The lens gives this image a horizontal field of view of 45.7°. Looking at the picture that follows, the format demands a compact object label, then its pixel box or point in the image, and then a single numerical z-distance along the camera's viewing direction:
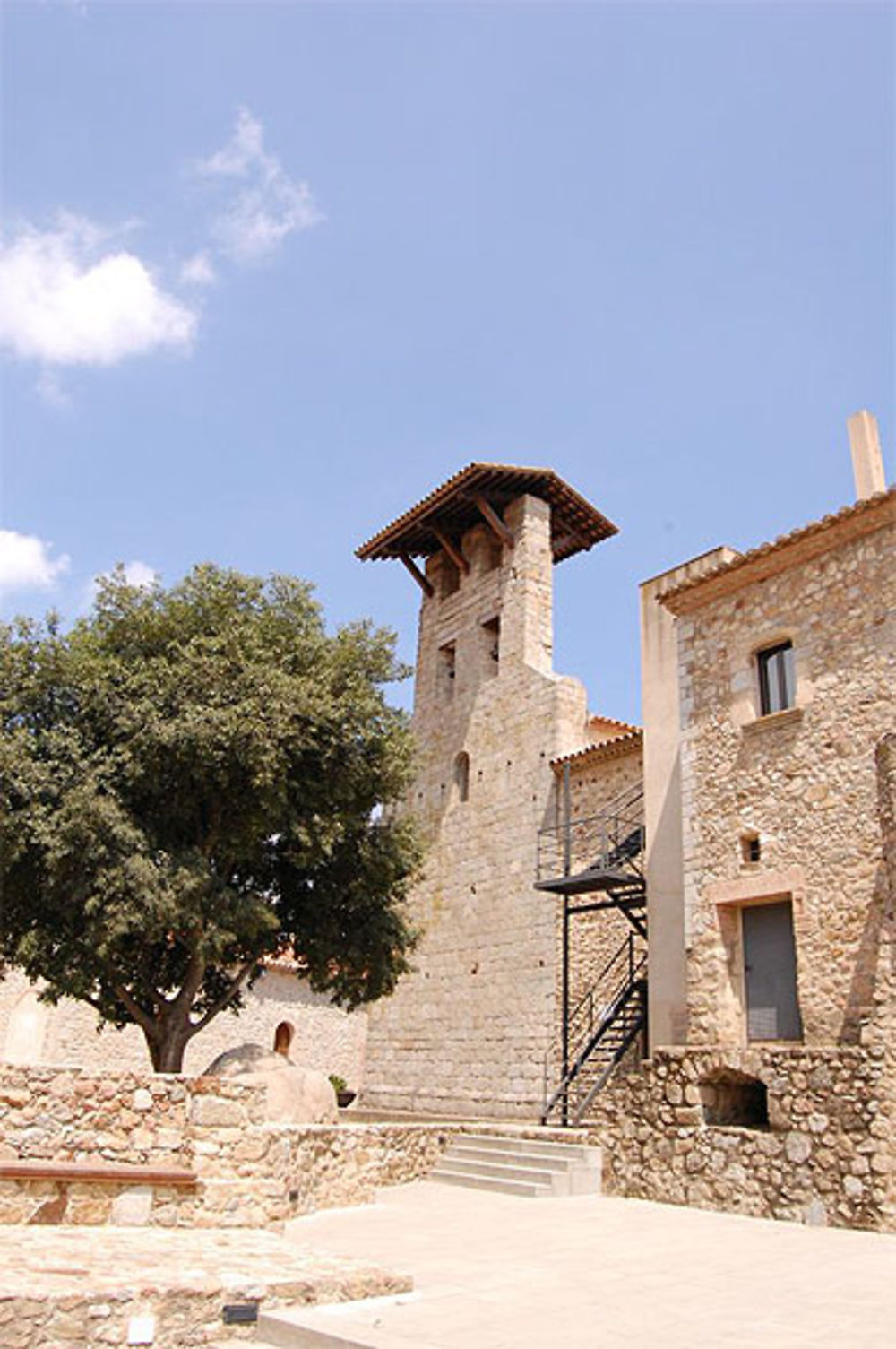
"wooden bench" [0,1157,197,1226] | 7.31
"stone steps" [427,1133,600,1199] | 11.41
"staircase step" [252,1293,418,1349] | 4.99
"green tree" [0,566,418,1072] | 12.75
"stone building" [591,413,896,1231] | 9.74
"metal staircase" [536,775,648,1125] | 14.16
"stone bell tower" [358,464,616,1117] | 18.75
